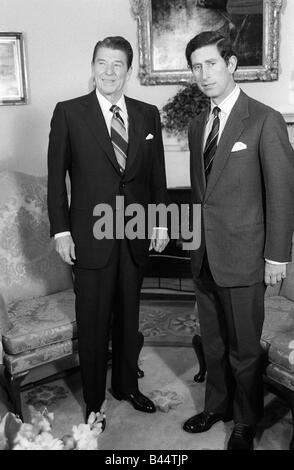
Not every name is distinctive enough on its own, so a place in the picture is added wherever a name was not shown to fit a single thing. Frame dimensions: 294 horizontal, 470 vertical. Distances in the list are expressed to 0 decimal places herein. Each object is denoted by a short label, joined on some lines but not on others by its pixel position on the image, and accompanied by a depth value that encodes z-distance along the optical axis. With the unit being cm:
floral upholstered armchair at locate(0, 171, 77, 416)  263
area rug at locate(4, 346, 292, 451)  251
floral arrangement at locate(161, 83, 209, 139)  489
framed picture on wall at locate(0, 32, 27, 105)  503
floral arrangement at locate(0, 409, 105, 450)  132
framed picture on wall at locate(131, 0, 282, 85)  480
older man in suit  242
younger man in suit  212
